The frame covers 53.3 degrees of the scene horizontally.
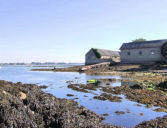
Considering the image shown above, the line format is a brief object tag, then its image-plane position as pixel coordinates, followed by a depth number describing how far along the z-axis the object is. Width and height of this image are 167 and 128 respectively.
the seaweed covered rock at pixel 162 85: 17.23
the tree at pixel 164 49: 44.53
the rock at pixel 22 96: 7.72
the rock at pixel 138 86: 16.59
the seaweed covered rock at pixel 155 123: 7.06
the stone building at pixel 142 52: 47.16
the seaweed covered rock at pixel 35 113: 6.06
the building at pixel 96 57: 58.01
